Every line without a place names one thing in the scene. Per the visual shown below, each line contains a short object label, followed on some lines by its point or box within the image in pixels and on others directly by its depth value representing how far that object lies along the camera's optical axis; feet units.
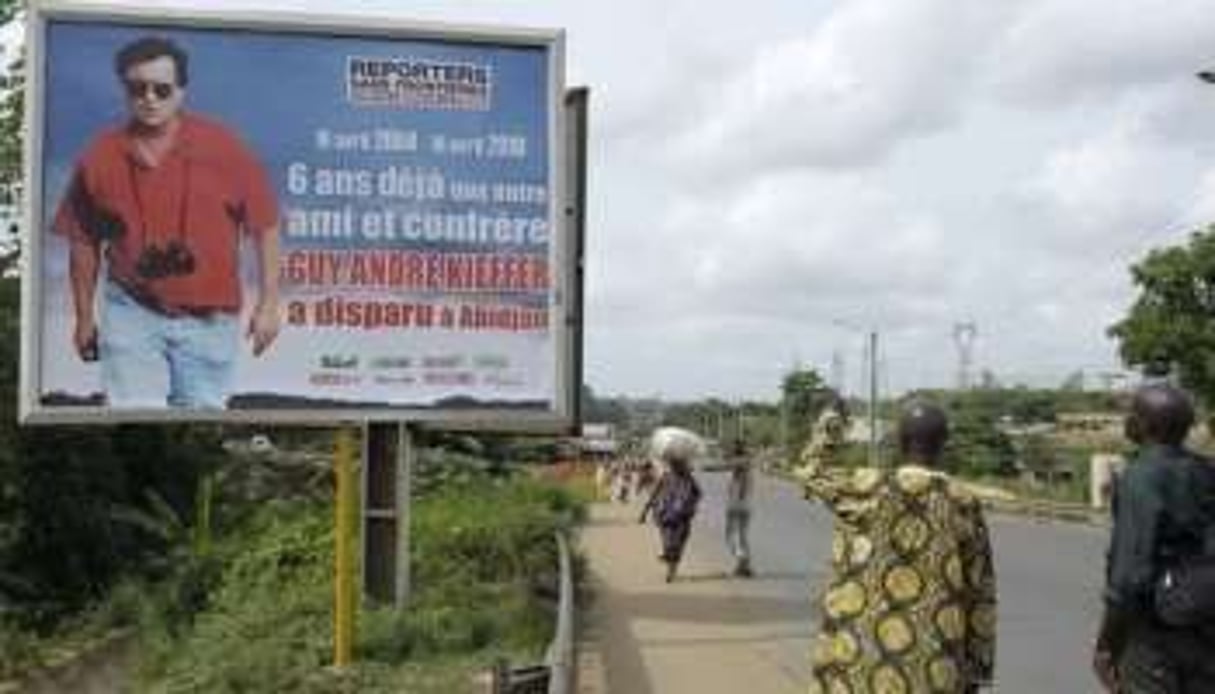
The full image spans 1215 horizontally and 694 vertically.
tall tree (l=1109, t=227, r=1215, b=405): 202.18
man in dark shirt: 21.70
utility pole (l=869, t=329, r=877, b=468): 267.04
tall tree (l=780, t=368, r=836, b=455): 451.94
